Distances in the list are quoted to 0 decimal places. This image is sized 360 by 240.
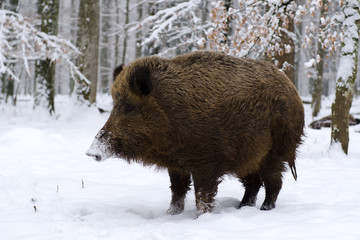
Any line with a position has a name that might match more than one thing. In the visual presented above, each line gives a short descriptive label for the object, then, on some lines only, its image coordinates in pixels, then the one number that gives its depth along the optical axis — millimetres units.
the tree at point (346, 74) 14078
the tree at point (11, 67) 33375
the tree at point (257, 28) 12984
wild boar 7227
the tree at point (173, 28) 24266
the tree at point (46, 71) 25725
